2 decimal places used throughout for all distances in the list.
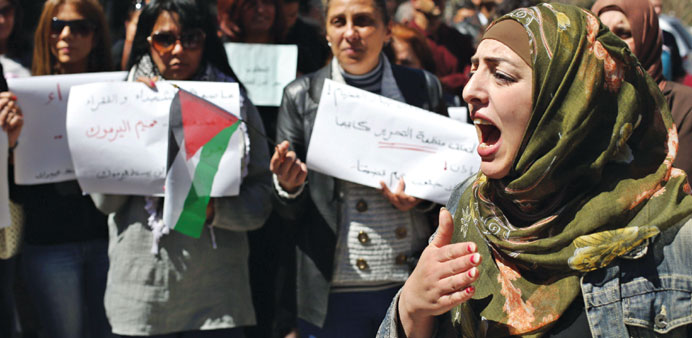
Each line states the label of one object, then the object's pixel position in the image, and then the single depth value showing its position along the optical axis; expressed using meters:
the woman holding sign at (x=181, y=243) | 3.48
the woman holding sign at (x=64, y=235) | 3.93
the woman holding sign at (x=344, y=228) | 3.36
